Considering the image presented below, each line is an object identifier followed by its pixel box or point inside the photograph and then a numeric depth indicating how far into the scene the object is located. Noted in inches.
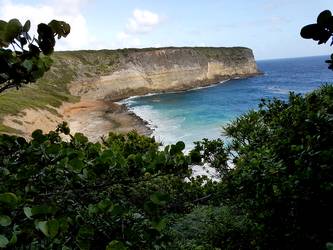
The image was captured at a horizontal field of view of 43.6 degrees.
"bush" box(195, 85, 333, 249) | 177.6
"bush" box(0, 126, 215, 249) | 82.0
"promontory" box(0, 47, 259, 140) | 2052.2
